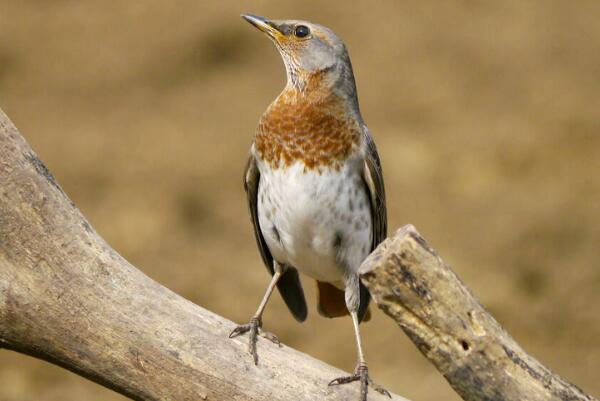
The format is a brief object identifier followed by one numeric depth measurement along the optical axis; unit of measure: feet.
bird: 26.07
